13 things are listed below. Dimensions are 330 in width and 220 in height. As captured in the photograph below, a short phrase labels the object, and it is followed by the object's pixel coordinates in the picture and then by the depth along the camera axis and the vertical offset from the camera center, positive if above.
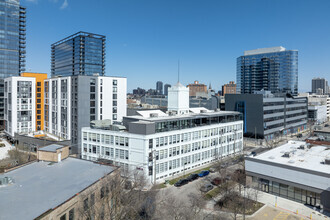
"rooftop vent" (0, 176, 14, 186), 27.57 -9.20
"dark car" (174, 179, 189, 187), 48.74 -16.49
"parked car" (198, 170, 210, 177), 54.49 -16.20
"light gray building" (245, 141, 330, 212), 40.09 -13.09
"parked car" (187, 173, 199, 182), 51.38 -16.21
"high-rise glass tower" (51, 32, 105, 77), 178.00 +36.51
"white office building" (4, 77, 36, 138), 93.06 -1.37
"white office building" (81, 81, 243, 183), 50.31 -9.43
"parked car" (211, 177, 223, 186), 48.19 -16.01
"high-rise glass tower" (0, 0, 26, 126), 139.12 +37.70
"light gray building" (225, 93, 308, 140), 94.12 -4.11
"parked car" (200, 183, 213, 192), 45.66 -16.47
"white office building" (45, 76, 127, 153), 76.69 -0.04
